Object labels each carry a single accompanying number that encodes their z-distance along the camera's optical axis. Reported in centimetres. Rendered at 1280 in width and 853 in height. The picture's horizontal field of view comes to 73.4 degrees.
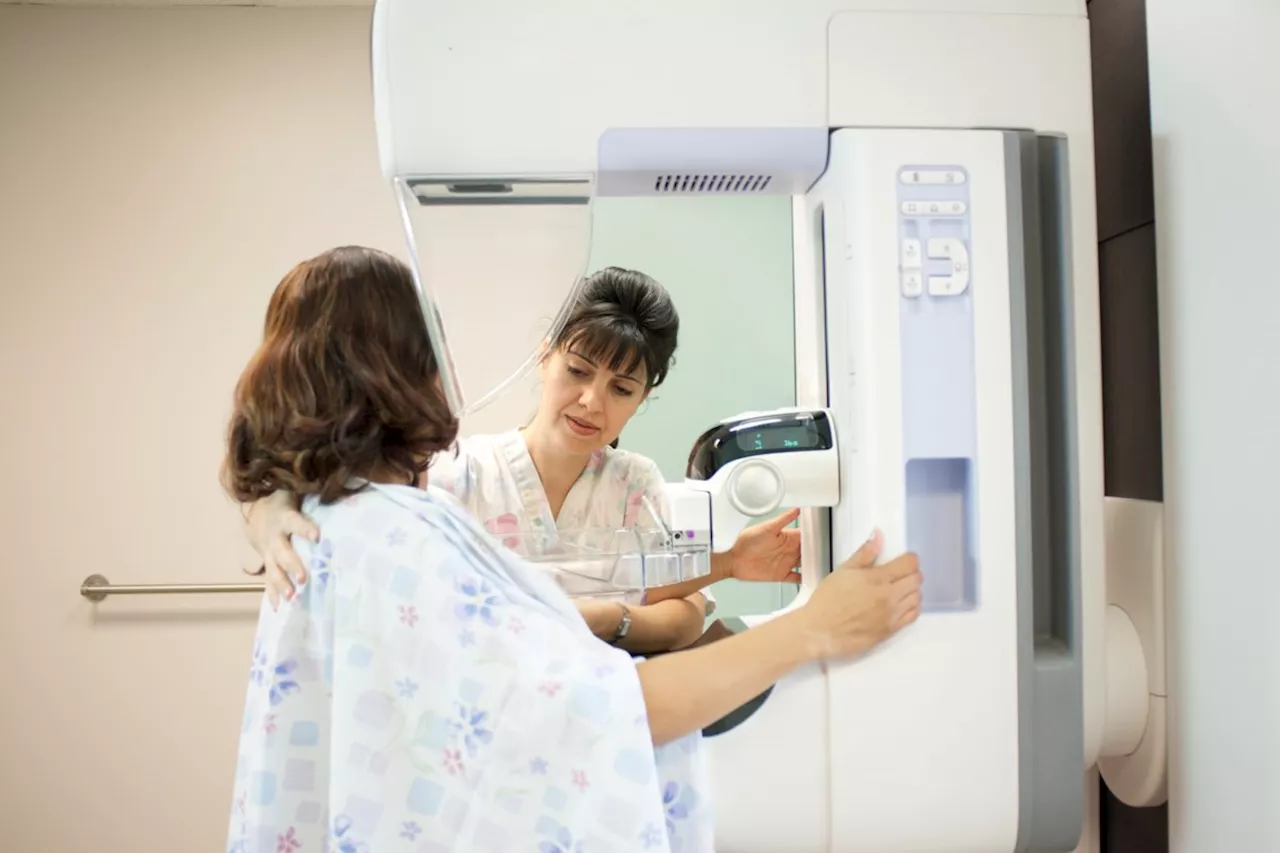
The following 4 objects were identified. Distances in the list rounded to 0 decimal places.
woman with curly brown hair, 67
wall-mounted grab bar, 181
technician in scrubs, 93
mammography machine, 76
